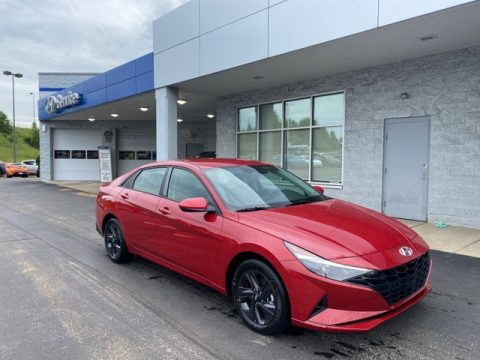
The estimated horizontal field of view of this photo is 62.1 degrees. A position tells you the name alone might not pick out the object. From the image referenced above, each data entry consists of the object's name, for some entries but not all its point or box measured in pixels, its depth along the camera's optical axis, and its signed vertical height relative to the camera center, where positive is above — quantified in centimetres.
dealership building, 742 +185
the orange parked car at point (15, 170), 3222 -113
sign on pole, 2275 -35
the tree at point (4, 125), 7875 +614
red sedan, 304 -77
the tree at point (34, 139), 7781 +337
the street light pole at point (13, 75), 3541 +743
